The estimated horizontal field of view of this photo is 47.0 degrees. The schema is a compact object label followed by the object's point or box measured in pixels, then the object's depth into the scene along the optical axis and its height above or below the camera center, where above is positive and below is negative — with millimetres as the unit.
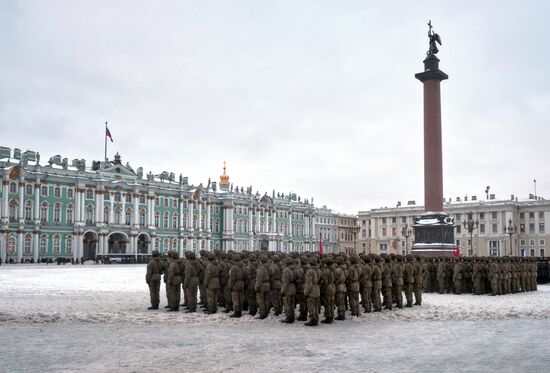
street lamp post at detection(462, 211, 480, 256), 48378 +865
